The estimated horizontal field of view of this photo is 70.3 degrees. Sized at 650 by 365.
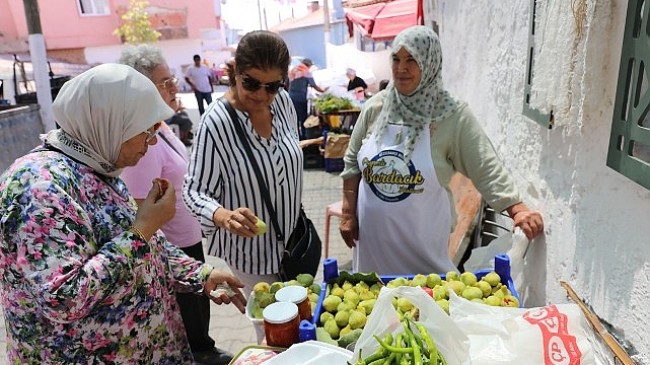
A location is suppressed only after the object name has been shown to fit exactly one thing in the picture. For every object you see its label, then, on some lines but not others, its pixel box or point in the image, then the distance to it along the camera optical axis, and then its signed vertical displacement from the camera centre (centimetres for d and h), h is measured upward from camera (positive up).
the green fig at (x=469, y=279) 186 -88
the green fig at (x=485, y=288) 180 -89
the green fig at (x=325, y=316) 173 -93
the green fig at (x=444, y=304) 163 -86
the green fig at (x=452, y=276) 193 -90
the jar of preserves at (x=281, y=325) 153 -86
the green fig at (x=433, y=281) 188 -89
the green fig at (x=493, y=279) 186 -88
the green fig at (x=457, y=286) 180 -88
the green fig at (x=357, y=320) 167 -92
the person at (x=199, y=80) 1322 -46
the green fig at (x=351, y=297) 181 -91
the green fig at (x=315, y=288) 195 -94
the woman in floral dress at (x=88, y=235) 127 -49
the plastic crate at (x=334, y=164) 765 -171
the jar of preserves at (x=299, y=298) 167 -84
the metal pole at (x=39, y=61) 846 +14
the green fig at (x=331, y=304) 178 -91
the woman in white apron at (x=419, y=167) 221 -53
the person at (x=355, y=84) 1055 -57
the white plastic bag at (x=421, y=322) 135 -77
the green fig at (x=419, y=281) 188 -89
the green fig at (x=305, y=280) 197 -92
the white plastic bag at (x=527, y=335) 137 -85
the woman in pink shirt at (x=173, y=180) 253 -62
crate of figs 166 -91
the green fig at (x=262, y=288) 187 -89
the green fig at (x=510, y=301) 169 -89
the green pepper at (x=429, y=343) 124 -77
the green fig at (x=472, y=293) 175 -88
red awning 812 +70
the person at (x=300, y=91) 930 -60
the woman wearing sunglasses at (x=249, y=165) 207 -49
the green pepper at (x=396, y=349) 124 -77
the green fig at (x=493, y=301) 169 -88
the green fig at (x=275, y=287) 188 -89
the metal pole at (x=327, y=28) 2265 +157
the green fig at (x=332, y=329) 165 -94
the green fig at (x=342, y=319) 169 -92
